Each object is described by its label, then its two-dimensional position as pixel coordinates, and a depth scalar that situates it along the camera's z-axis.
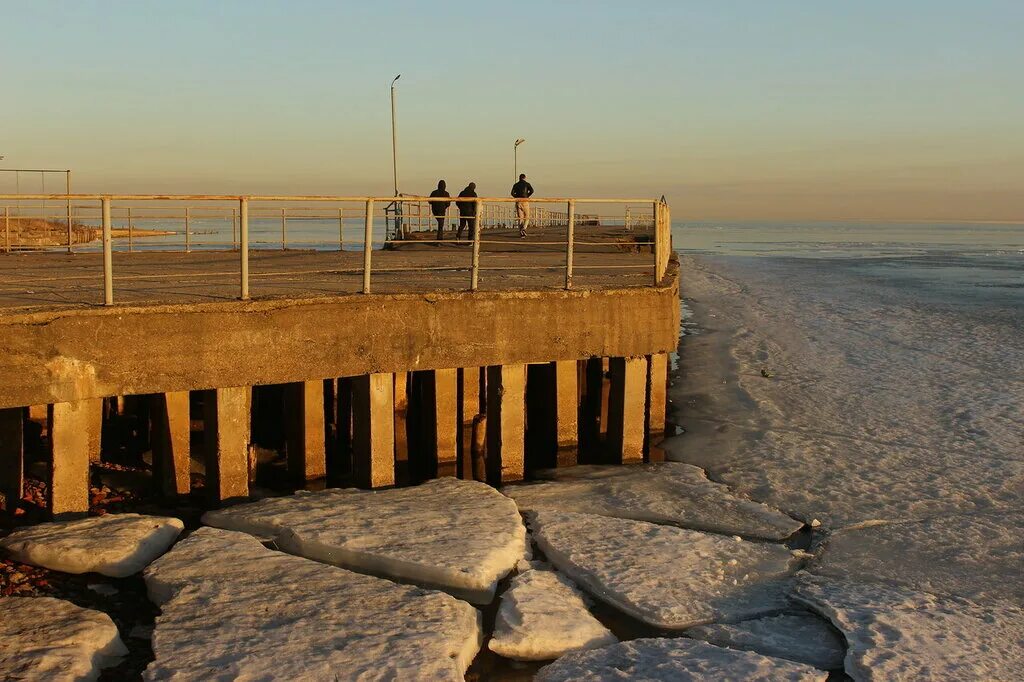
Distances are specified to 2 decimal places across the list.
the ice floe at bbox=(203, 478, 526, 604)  7.80
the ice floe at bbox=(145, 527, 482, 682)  6.32
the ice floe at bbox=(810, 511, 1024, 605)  8.19
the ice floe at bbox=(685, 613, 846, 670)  6.83
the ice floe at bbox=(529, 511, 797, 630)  7.52
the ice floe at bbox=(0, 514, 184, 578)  7.93
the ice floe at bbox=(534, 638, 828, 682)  6.38
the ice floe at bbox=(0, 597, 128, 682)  6.16
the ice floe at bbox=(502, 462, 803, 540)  9.62
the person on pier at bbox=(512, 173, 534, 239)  25.42
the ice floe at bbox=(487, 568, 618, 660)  6.80
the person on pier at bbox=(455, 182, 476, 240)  22.98
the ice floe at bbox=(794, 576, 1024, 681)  6.61
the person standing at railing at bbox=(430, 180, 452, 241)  23.33
